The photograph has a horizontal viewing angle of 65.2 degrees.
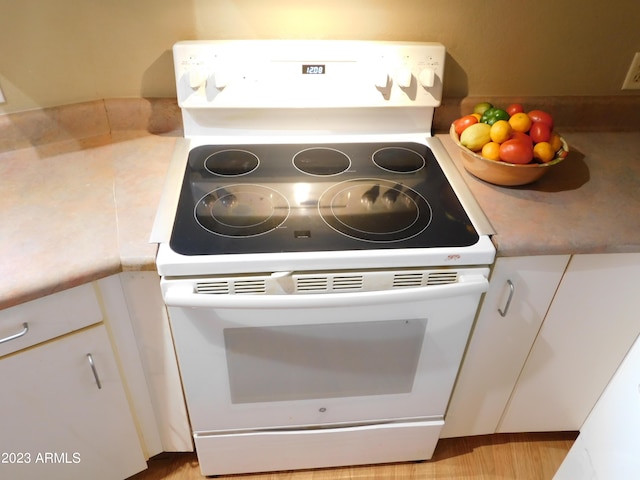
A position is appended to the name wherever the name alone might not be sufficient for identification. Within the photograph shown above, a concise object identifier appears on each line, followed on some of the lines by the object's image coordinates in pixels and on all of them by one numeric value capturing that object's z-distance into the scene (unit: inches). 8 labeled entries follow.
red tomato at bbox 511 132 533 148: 46.2
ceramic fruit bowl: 46.2
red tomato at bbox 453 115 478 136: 49.5
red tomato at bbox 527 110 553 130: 48.2
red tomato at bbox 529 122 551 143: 47.0
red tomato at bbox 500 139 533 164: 45.6
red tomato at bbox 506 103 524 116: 49.6
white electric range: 40.4
